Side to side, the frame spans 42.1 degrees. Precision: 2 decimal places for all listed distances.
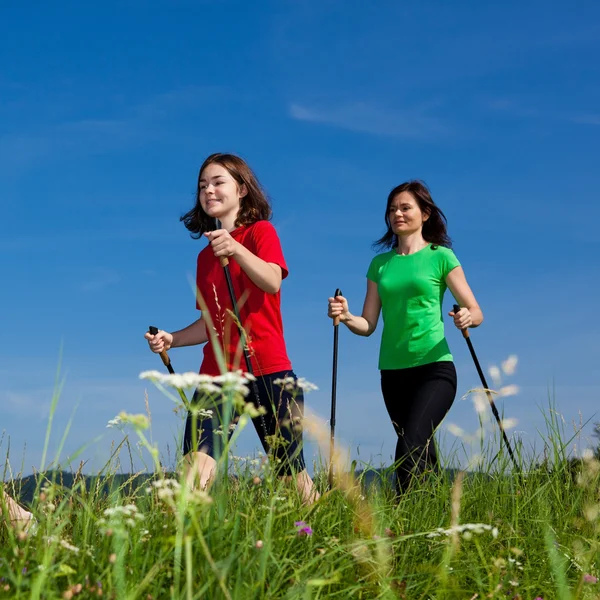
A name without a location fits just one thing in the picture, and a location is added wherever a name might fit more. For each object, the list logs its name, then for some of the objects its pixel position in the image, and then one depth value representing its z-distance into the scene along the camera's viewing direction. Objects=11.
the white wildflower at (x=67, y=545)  2.62
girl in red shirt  5.09
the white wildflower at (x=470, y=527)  2.75
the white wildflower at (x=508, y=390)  3.65
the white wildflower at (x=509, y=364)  4.01
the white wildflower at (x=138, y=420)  2.21
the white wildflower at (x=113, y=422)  2.96
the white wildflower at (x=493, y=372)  4.02
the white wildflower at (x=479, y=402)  3.68
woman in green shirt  5.84
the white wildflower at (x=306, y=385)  3.29
